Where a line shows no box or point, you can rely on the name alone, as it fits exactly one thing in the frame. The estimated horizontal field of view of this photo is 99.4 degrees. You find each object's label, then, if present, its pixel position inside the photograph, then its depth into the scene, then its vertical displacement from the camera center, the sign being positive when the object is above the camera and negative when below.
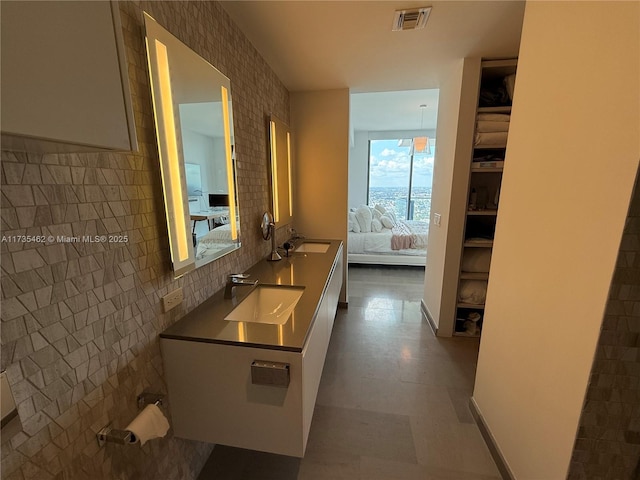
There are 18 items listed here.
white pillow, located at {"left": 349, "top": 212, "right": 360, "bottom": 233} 5.19 -0.70
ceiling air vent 1.63 +1.04
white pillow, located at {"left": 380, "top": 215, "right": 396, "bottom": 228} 5.33 -0.67
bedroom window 6.95 +0.22
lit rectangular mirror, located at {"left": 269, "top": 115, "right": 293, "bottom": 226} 2.42 +0.16
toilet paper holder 0.88 -0.80
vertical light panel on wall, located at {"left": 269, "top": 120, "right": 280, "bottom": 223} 2.39 +0.15
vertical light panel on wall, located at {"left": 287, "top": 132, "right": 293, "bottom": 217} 2.88 +0.20
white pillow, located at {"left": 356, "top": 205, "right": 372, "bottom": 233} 5.21 -0.59
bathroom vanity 1.10 -0.80
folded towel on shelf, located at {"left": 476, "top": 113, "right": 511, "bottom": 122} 2.40 +0.62
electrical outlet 1.18 -0.50
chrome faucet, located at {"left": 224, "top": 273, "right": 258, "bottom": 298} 1.58 -0.55
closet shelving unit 2.43 -0.13
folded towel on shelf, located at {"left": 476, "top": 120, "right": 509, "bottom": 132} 2.39 +0.54
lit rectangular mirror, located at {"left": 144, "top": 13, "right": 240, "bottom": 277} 1.09 +0.18
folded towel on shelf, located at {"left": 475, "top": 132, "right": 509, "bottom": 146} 2.40 +0.43
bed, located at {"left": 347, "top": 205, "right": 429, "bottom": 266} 4.89 -1.04
